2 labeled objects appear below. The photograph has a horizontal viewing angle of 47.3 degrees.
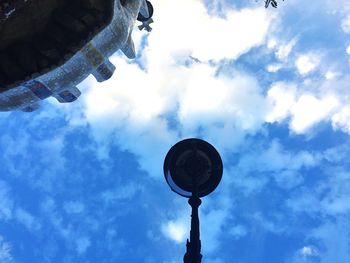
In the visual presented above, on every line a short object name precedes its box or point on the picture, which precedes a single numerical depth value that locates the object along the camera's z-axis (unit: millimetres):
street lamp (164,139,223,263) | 6914
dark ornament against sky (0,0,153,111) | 7992
